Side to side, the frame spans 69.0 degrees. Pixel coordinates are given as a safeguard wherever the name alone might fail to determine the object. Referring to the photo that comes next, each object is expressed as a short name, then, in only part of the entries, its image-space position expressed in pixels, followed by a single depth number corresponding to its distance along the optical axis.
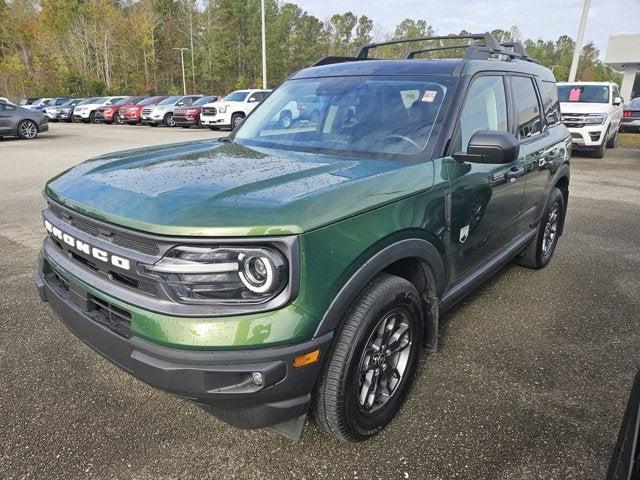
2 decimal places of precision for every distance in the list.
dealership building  41.03
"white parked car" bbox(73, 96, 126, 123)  27.50
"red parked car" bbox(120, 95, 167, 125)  24.93
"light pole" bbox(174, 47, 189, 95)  55.01
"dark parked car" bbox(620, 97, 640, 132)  14.29
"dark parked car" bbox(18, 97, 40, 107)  36.24
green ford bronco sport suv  1.71
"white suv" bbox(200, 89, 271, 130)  20.06
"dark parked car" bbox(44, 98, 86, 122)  29.12
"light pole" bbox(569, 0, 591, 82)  17.16
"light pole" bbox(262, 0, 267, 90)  27.09
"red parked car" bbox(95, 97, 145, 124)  26.42
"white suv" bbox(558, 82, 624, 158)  11.70
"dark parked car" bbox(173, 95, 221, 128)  22.25
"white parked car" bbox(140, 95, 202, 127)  23.83
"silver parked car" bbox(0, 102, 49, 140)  15.88
